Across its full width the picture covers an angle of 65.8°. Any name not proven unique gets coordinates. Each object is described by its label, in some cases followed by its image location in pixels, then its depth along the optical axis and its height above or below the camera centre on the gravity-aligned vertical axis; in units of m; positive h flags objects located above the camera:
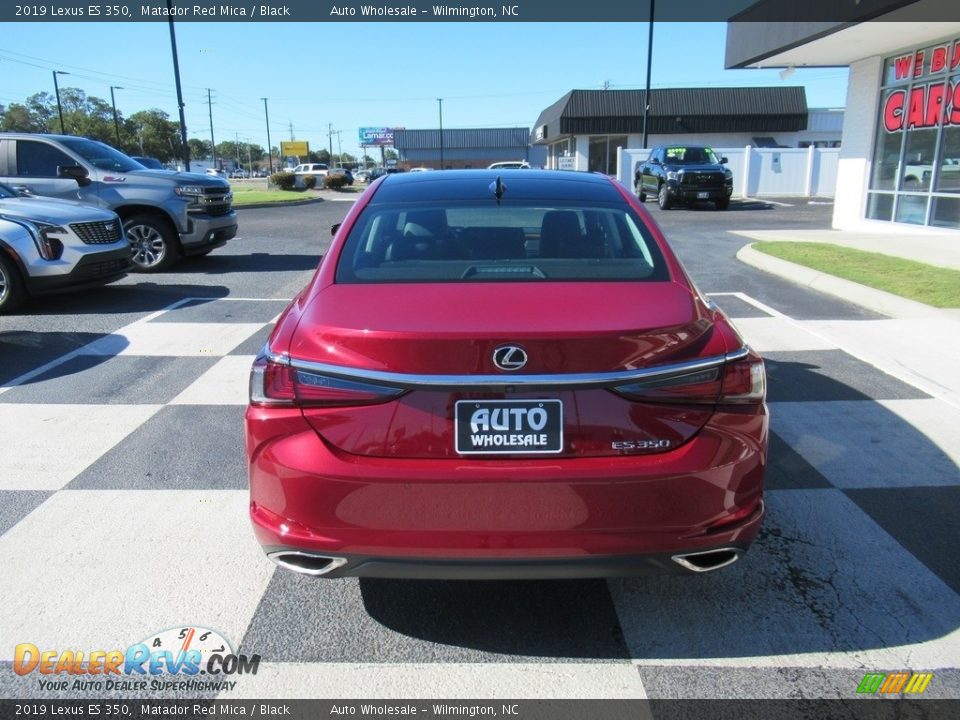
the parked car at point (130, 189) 10.47 -0.20
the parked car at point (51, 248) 7.71 -0.77
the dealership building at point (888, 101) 13.68 +1.39
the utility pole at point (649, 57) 28.53 +4.32
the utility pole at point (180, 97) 24.56 +2.52
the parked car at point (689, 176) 22.84 -0.13
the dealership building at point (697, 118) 41.41 +2.94
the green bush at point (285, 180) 40.94 -0.35
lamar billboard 89.66 +4.63
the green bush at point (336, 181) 42.09 -0.43
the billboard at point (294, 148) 98.19 +3.28
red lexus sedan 2.29 -0.82
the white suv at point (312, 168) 62.00 +0.46
